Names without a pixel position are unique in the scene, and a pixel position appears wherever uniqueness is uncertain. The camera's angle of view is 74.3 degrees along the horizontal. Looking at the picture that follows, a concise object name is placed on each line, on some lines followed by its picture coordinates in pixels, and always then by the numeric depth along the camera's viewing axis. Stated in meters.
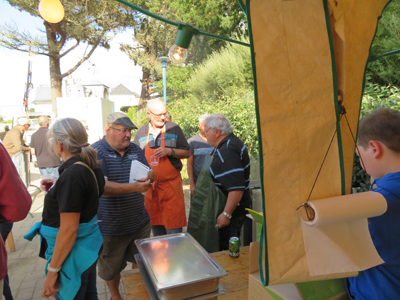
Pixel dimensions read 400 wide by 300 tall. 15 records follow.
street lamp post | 9.15
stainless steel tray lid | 1.26
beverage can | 1.73
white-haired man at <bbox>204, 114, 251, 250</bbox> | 2.45
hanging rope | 0.72
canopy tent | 0.68
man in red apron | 3.14
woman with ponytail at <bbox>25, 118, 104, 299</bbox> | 1.62
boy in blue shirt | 0.93
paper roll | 0.68
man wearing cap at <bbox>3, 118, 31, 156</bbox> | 6.29
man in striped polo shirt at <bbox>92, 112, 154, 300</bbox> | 2.44
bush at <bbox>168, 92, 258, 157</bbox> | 5.68
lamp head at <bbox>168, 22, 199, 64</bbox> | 1.10
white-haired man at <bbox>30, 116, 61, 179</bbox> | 5.78
